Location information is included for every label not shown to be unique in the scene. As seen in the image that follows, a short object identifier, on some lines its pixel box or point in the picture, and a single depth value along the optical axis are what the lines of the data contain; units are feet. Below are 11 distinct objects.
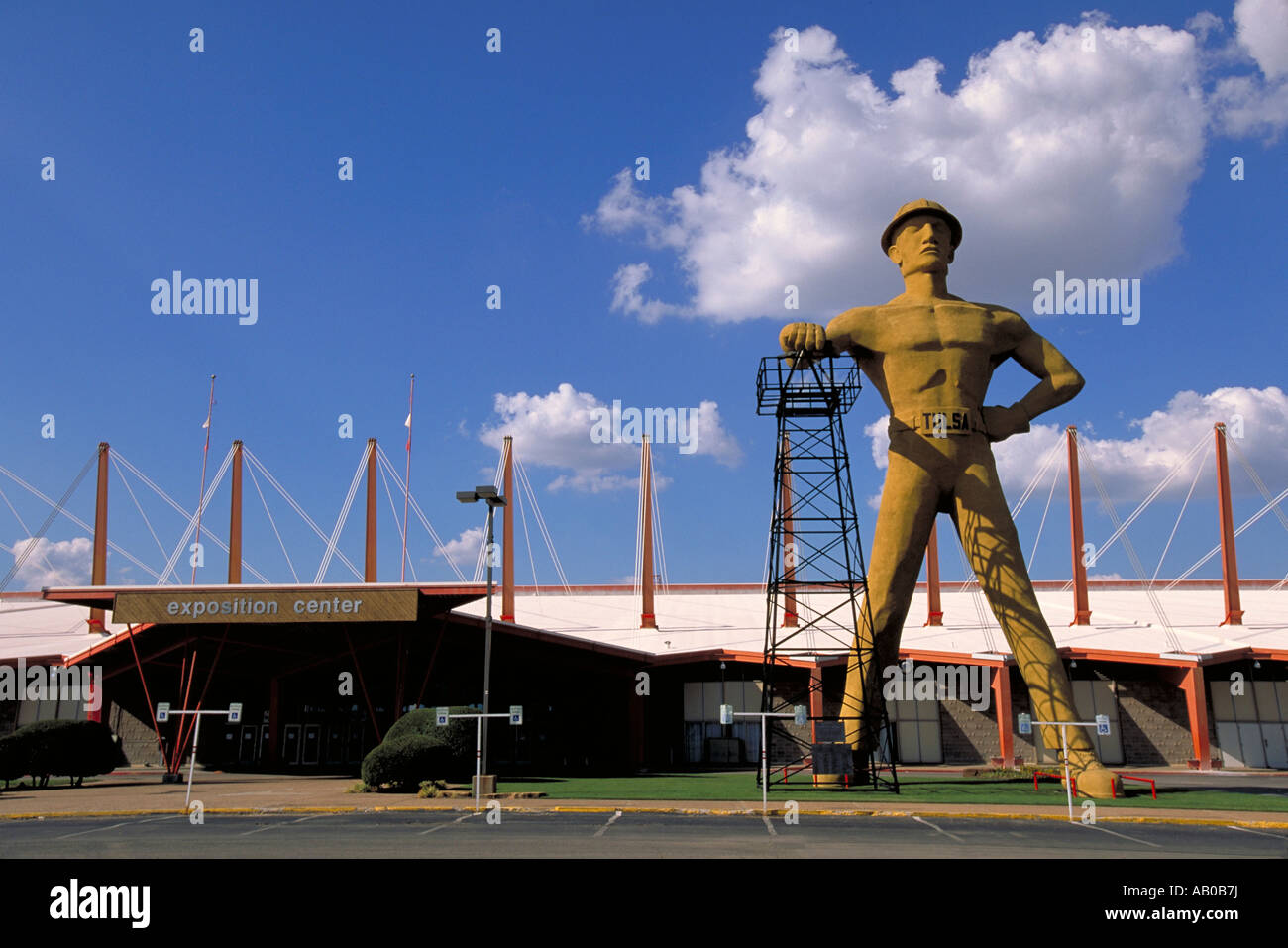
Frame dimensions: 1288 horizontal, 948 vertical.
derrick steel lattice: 74.95
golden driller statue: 72.28
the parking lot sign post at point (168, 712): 66.44
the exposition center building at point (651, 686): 111.65
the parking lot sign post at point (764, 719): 61.45
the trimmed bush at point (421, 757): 74.33
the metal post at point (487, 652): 68.44
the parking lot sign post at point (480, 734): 66.11
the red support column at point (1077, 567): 132.05
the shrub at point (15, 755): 86.12
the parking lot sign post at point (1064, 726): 65.27
